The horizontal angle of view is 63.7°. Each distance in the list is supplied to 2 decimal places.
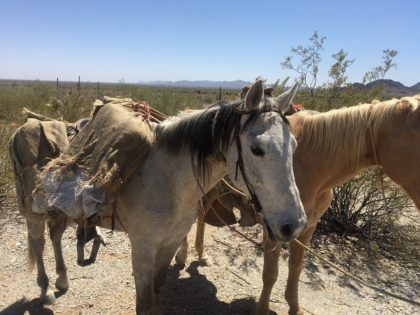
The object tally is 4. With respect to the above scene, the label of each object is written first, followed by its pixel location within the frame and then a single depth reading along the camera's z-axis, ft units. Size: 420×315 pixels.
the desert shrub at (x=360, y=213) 14.47
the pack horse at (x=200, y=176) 4.91
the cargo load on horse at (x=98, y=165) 6.49
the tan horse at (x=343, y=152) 6.90
